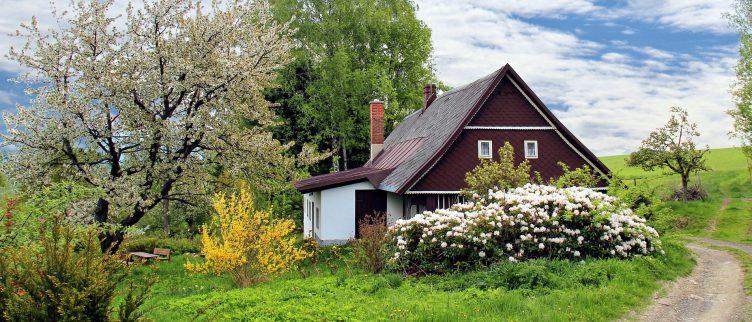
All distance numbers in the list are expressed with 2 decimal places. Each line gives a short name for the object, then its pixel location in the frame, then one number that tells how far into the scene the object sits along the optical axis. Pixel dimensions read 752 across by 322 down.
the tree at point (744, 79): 34.03
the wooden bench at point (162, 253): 24.84
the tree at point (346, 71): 39.97
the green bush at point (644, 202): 16.80
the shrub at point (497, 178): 19.98
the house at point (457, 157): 23.92
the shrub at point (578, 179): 19.13
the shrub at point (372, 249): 15.04
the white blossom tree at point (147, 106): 17.91
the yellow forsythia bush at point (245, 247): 15.76
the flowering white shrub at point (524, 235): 14.28
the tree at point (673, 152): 33.75
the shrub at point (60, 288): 7.35
